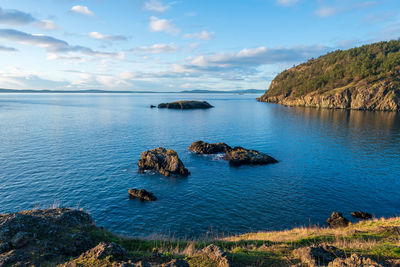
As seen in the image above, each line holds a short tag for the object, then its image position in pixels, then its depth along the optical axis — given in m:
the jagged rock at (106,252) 13.66
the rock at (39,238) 14.46
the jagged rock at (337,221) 29.93
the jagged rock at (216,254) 13.12
